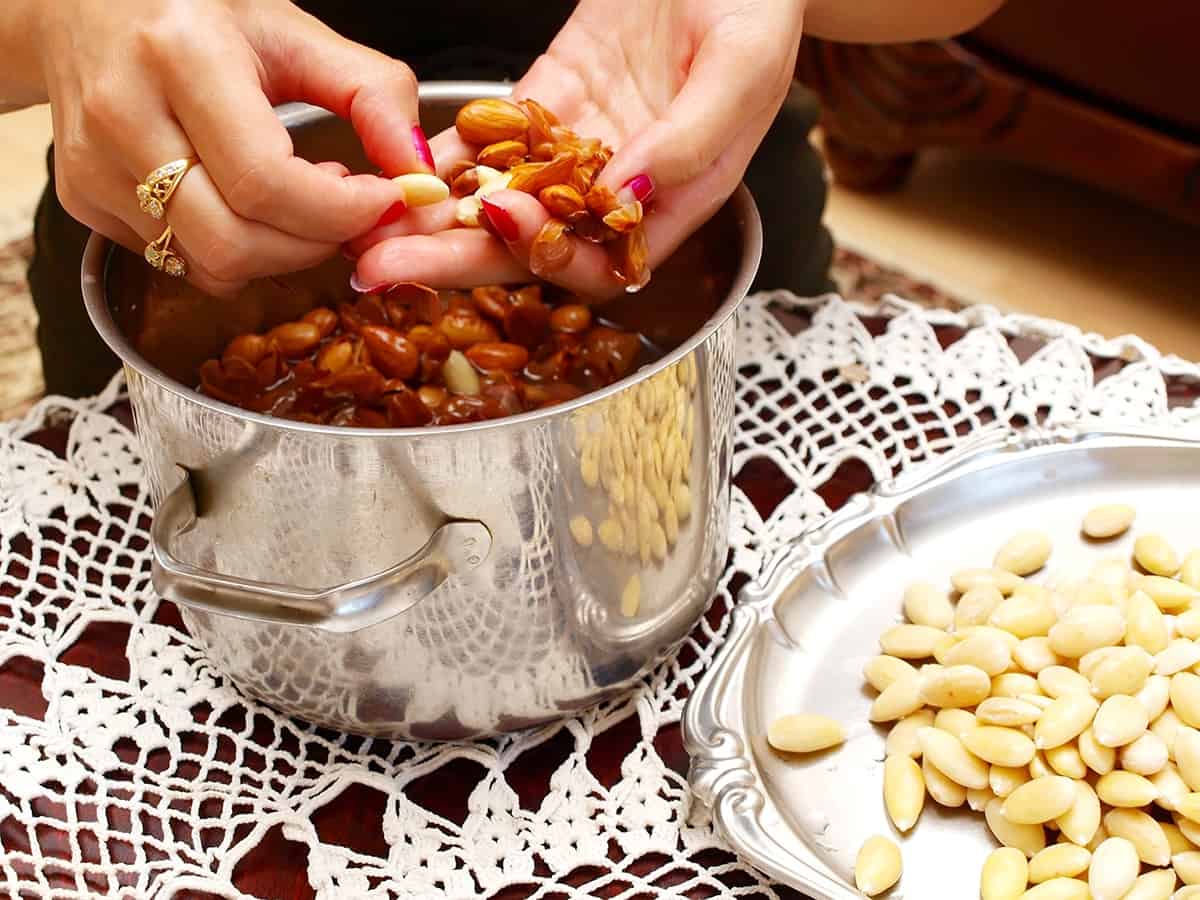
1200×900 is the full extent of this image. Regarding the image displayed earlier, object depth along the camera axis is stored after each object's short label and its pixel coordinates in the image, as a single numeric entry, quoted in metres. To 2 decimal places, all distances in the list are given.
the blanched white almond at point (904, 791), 0.42
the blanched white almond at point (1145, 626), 0.45
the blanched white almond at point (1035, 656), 0.45
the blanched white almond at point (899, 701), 0.45
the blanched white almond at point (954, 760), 0.42
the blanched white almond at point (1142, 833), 0.40
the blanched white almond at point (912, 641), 0.47
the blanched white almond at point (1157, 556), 0.50
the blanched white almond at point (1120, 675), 0.43
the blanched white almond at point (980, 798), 0.43
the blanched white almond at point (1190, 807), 0.40
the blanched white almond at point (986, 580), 0.49
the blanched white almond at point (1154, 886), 0.39
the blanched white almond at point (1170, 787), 0.41
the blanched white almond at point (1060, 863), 0.40
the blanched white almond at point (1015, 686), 0.44
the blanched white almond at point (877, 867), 0.40
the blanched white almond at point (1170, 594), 0.47
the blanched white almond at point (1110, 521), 0.52
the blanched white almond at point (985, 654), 0.44
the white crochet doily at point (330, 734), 0.43
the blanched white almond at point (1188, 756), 0.41
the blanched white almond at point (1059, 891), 0.39
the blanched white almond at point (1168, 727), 0.42
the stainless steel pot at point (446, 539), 0.37
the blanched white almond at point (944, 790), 0.42
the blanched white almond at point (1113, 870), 0.39
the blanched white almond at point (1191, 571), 0.48
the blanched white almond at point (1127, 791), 0.41
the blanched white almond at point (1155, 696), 0.43
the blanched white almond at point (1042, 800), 0.40
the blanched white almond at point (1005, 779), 0.42
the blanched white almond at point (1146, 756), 0.41
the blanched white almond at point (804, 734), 0.44
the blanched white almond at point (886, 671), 0.46
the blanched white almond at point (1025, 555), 0.51
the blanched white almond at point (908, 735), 0.44
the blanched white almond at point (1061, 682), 0.43
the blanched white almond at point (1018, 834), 0.41
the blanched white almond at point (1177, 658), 0.44
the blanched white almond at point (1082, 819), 0.40
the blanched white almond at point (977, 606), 0.48
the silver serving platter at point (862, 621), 0.42
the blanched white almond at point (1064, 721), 0.42
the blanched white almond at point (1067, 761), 0.42
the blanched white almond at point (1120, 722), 0.41
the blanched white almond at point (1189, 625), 0.46
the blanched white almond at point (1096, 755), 0.41
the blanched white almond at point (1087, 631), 0.45
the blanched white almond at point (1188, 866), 0.40
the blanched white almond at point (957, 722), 0.43
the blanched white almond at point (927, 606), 0.49
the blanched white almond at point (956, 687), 0.44
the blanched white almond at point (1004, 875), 0.40
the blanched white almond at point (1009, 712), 0.42
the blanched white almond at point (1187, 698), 0.42
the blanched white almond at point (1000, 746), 0.42
